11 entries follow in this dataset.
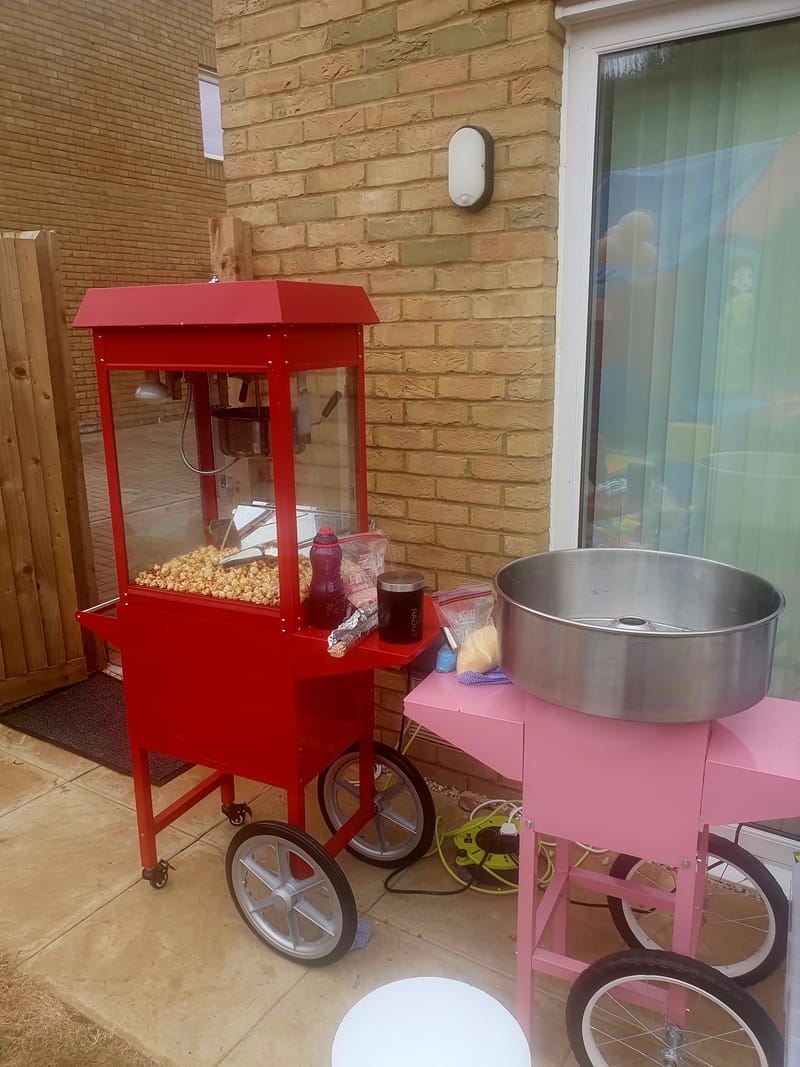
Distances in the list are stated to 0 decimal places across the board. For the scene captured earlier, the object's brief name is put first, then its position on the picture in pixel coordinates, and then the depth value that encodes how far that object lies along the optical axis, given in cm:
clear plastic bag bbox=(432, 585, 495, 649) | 225
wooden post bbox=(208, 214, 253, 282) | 306
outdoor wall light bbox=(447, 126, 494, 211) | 252
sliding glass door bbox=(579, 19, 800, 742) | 229
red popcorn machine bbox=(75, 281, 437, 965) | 211
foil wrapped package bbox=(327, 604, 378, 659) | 209
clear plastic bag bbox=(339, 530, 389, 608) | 231
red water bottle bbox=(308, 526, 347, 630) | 216
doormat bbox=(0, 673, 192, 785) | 352
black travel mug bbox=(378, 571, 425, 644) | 212
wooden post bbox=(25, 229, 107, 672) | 383
